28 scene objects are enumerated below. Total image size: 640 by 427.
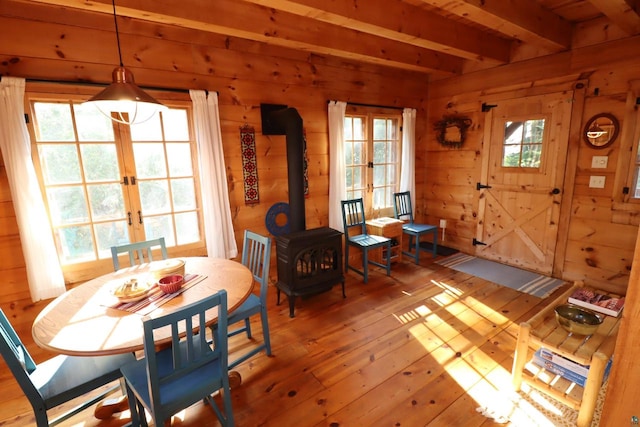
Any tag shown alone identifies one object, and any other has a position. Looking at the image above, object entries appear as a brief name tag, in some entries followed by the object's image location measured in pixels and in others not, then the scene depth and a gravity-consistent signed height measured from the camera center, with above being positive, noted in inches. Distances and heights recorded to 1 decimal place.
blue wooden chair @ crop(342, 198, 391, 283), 135.5 -38.4
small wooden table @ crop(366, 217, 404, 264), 148.4 -38.3
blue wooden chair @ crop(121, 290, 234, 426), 49.3 -39.3
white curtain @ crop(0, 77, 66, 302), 81.2 -9.1
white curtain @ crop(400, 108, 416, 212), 162.7 -0.3
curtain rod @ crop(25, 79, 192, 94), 84.8 +23.2
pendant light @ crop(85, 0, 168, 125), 54.3 +12.3
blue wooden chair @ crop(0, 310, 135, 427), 50.4 -39.5
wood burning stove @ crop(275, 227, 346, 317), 109.6 -39.1
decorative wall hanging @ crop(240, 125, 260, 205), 119.5 -2.5
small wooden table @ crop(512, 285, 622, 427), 61.7 -42.9
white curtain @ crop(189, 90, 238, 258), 106.7 -6.9
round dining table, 51.3 -29.0
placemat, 60.9 -28.6
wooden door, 130.6 -14.4
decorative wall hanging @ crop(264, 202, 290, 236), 129.3 -26.1
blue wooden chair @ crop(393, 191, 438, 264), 155.5 -38.6
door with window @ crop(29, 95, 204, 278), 91.2 -4.5
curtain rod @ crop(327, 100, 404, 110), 144.0 +23.2
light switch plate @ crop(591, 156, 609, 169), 117.1 -6.5
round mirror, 114.1 +5.5
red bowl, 66.3 -26.6
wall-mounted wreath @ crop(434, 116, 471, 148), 160.4 +10.8
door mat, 128.3 -57.4
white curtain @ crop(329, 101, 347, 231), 137.3 -4.5
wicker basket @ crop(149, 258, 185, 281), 73.0 -26.1
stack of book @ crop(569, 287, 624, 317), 76.0 -39.9
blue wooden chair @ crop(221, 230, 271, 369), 82.7 -40.0
